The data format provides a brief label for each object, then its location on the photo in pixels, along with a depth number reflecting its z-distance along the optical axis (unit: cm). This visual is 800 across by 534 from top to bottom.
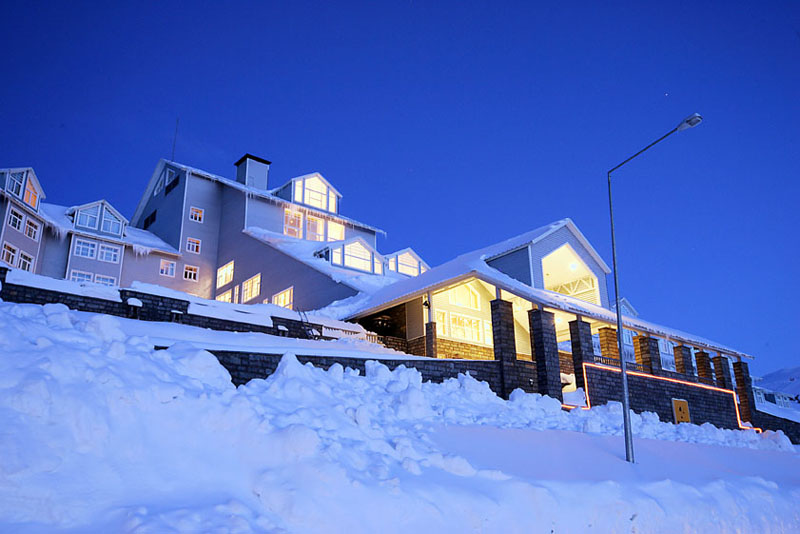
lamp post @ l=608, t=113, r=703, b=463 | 1162
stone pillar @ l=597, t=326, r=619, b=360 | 2291
